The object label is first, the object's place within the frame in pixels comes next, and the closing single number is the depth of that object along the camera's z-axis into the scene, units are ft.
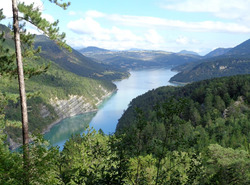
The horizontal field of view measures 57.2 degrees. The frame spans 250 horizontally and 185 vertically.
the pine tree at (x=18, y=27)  49.65
